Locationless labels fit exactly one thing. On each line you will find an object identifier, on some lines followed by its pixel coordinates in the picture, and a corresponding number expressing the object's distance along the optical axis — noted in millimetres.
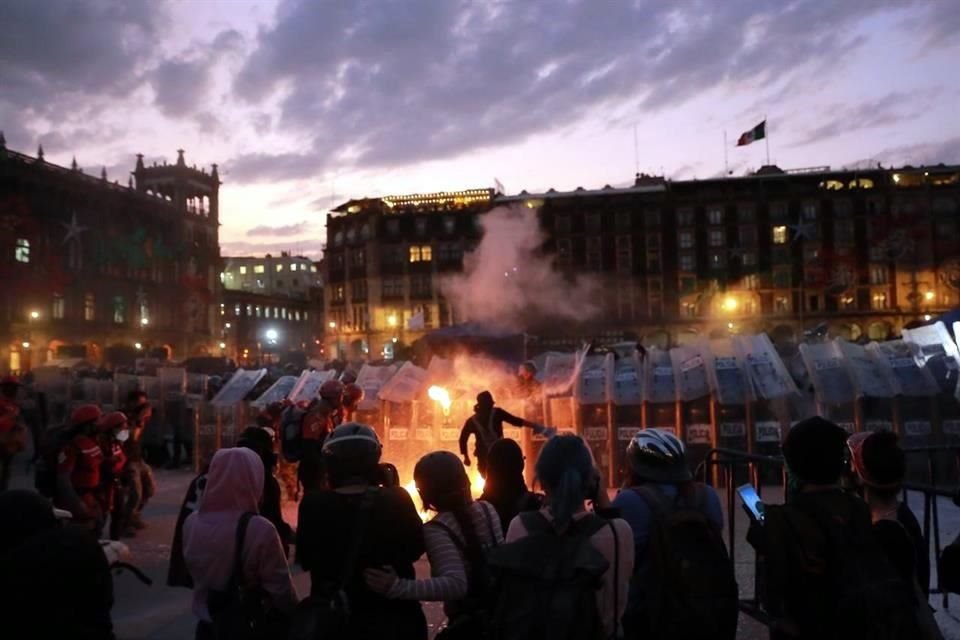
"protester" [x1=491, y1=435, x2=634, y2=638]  2916
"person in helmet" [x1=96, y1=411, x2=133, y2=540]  7883
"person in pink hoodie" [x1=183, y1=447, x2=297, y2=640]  3479
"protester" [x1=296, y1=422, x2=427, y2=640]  3123
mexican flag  52562
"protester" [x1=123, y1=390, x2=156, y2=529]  9219
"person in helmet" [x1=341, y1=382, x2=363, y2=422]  9484
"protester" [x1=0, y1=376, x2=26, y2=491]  9203
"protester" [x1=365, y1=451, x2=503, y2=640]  3246
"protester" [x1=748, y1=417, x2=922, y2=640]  2668
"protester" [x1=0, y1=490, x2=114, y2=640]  2633
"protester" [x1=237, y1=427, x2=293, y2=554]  5301
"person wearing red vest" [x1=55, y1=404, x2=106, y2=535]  6906
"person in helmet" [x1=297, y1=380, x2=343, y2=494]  7062
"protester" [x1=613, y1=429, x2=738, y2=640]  2883
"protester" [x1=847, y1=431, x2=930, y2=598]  3465
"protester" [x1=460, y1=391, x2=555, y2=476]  8452
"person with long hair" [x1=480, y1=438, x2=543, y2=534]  4004
